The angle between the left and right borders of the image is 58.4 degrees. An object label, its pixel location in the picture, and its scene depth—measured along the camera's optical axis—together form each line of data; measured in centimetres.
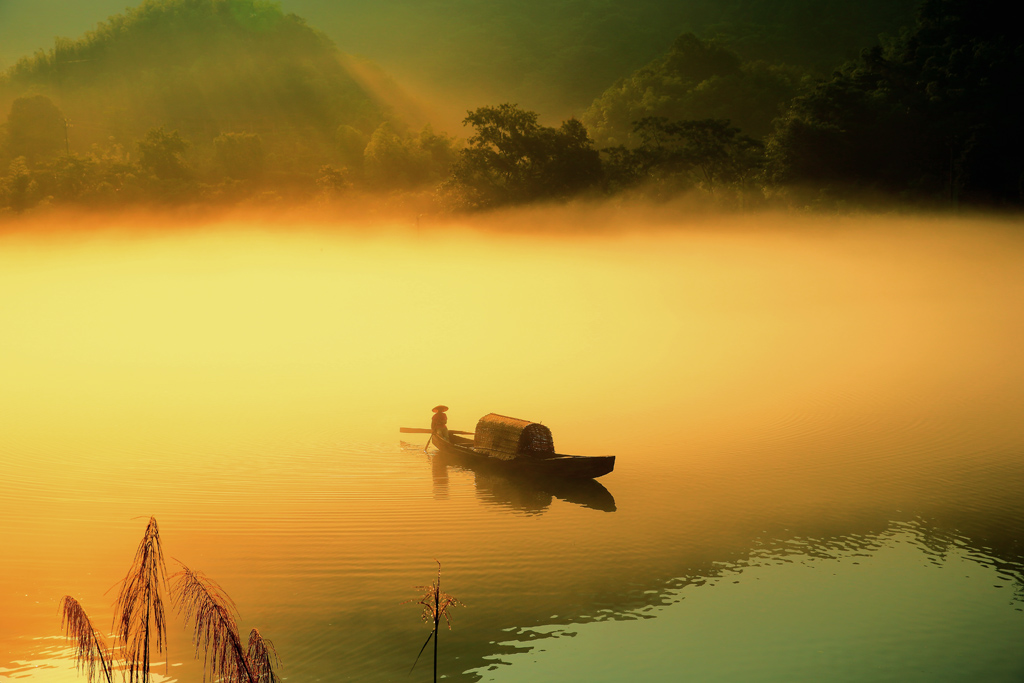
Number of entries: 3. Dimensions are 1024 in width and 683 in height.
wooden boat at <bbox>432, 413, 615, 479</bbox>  2434
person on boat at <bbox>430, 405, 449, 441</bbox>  2877
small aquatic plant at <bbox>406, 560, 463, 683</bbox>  1601
